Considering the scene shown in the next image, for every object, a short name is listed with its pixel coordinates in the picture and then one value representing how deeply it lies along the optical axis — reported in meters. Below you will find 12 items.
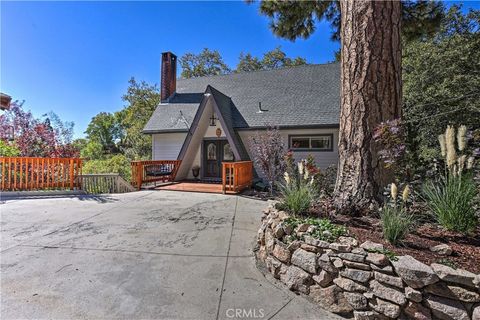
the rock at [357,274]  2.21
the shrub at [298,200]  3.49
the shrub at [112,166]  13.03
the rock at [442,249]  2.21
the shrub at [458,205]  2.45
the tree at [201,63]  26.12
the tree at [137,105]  18.73
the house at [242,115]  10.02
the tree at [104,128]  32.41
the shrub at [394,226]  2.47
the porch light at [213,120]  11.34
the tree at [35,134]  10.01
